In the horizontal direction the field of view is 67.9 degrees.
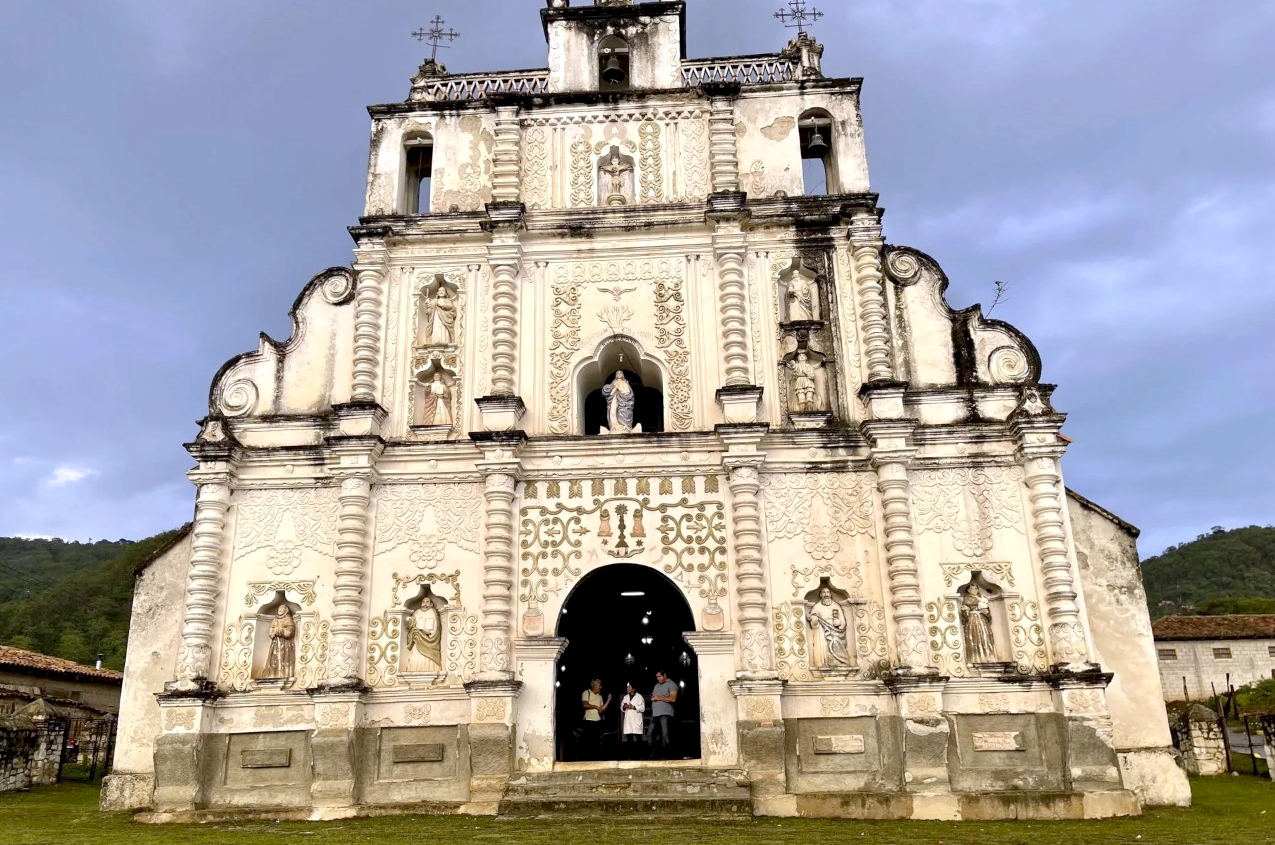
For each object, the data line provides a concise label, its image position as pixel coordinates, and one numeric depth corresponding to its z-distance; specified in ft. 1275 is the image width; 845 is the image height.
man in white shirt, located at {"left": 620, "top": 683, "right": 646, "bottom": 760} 50.62
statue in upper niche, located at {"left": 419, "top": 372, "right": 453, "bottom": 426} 53.83
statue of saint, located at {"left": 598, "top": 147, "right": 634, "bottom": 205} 58.54
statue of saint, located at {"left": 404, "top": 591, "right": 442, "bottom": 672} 49.29
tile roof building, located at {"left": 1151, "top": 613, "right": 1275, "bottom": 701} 127.54
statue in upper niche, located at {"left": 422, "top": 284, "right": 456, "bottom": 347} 55.67
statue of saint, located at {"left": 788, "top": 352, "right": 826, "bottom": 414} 52.80
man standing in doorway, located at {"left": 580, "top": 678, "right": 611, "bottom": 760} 51.42
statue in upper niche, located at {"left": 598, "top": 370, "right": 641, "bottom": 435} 53.72
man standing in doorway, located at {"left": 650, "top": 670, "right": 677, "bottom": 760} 50.52
